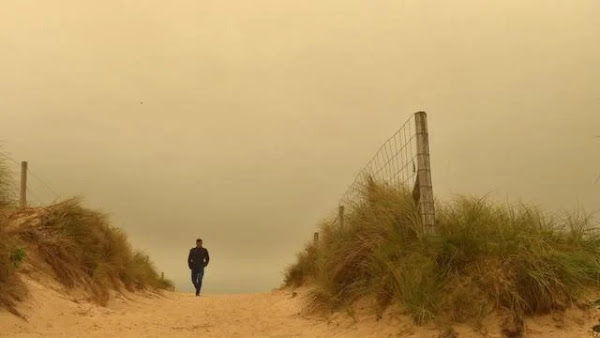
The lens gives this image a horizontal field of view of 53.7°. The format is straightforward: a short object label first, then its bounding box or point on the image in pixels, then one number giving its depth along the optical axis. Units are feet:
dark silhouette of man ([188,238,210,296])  54.90
